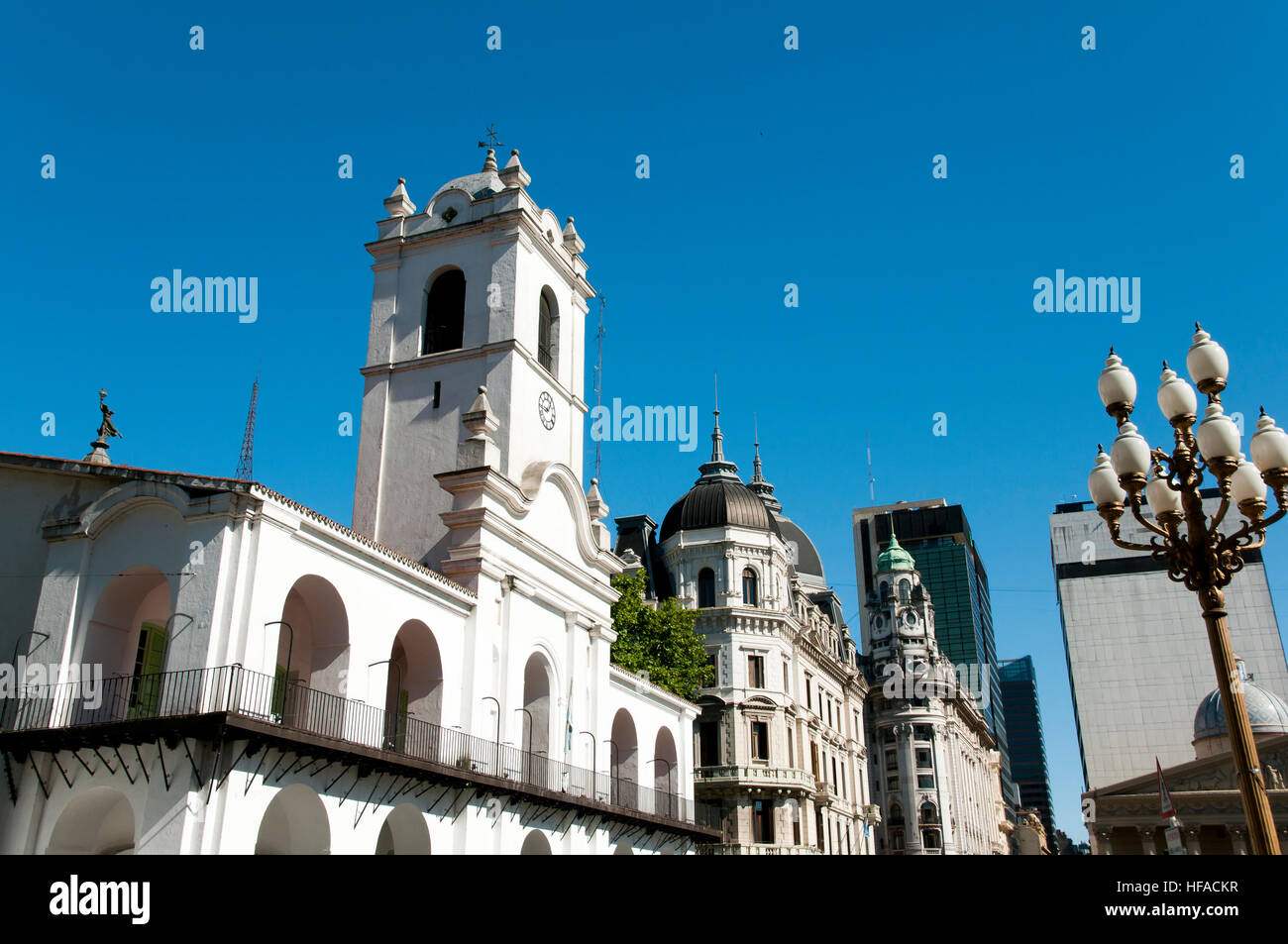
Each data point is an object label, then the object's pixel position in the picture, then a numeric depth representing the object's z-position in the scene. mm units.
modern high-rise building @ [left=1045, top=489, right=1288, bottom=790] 139375
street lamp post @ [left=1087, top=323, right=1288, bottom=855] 13180
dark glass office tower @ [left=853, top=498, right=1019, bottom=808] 177125
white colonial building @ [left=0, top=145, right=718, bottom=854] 19906
